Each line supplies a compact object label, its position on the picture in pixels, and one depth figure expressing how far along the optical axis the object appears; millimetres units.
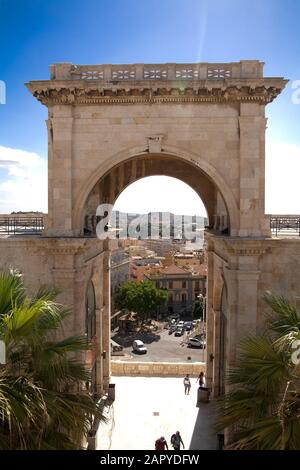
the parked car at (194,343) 57675
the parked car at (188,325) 68812
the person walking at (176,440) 15047
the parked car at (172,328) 67938
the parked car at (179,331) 65562
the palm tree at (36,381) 7238
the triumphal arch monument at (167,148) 13734
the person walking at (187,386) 20672
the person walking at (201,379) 20984
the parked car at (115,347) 53281
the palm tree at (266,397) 7688
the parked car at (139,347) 55359
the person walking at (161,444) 14586
